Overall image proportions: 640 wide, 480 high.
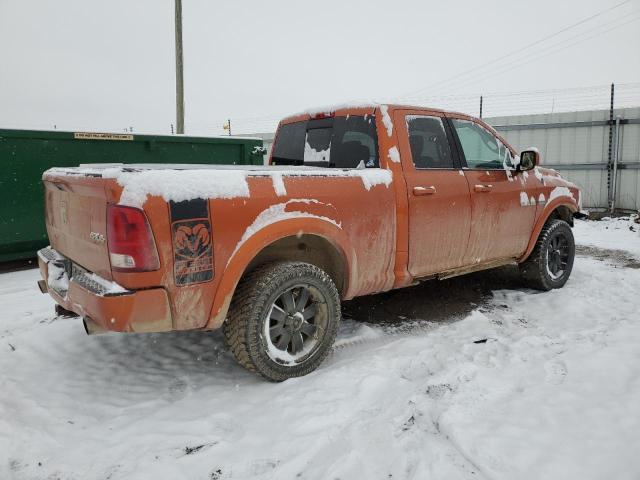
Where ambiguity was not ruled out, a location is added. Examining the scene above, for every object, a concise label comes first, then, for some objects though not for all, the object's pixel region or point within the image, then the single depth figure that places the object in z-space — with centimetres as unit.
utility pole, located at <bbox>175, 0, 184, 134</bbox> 1188
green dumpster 602
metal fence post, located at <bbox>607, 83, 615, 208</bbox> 1076
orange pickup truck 244
